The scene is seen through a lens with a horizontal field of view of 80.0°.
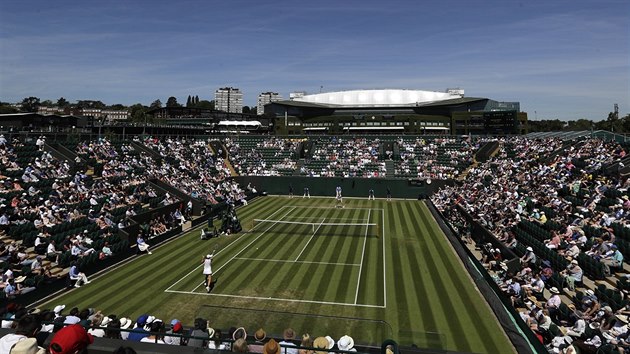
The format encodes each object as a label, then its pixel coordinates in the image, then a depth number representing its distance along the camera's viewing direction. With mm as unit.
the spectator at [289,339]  7500
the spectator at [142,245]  22375
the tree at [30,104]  157112
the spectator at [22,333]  5968
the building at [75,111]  139050
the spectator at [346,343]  8227
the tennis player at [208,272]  16688
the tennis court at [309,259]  16688
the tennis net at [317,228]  27705
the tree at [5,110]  125388
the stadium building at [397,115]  97375
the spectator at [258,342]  7304
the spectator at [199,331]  7937
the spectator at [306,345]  7184
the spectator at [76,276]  17234
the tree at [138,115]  141725
